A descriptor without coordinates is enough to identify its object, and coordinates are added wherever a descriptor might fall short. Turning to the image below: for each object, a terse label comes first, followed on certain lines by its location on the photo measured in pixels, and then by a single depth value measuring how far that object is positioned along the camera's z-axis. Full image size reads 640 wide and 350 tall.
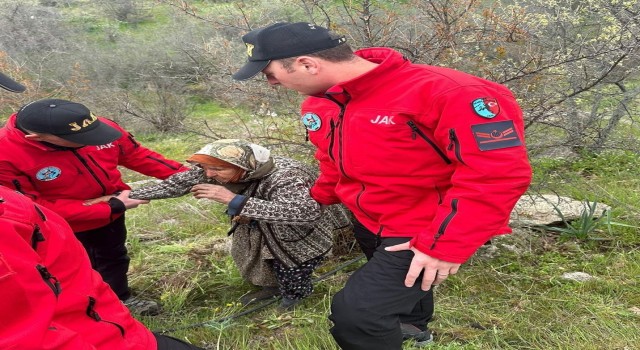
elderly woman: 2.55
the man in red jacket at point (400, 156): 1.69
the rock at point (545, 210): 4.06
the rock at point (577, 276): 3.25
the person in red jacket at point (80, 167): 2.54
